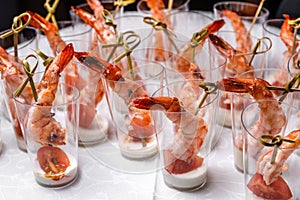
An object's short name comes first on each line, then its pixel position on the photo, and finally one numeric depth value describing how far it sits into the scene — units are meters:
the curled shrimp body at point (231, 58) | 0.63
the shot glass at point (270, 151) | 0.50
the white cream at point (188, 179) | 0.56
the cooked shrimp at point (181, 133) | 0.52
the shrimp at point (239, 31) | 0.69
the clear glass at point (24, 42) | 0.64
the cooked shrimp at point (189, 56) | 0.65
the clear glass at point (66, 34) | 0.68
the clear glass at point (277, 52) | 0.68
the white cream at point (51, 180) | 0.57
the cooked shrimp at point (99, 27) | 0.67
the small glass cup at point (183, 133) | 0.53
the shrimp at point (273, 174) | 0.50
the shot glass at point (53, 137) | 0.55
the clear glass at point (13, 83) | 0.59
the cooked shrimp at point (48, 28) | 0.67
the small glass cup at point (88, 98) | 0.62
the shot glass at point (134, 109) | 0.58
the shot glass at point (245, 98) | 0.56
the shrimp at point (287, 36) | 0.67
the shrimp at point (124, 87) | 0.57
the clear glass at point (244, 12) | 0.76
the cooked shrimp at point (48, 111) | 0.55
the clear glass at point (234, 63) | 0.63
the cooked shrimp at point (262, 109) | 0.54
